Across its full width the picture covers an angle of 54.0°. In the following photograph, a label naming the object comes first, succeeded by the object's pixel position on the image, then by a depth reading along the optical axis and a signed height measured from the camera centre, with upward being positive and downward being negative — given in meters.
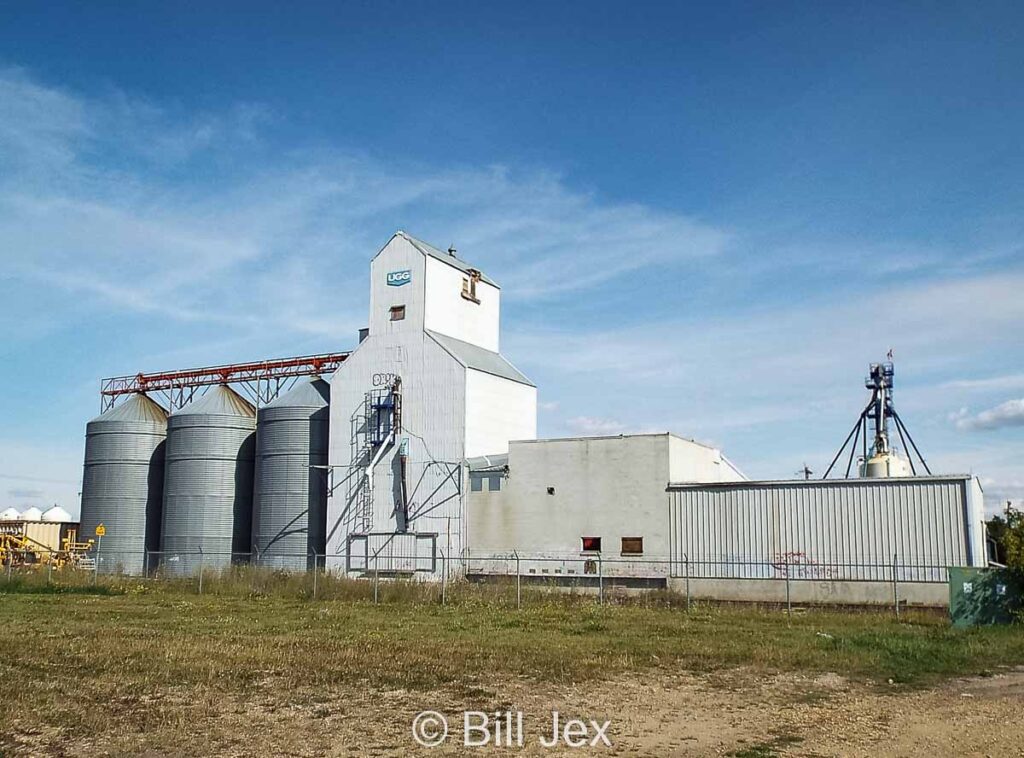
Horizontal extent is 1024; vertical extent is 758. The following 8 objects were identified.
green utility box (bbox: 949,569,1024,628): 29.33 -1.46
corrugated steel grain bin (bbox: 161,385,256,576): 57.75 +3.35
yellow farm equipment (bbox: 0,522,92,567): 61.43 -0.42
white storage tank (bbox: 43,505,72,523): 93.38 +2.63
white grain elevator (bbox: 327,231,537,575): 50.28 +6.62
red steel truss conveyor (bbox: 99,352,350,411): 61.94 +10.90
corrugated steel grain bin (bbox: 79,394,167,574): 61.62 +3.75
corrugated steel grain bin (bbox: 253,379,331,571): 54.44 +3.35
